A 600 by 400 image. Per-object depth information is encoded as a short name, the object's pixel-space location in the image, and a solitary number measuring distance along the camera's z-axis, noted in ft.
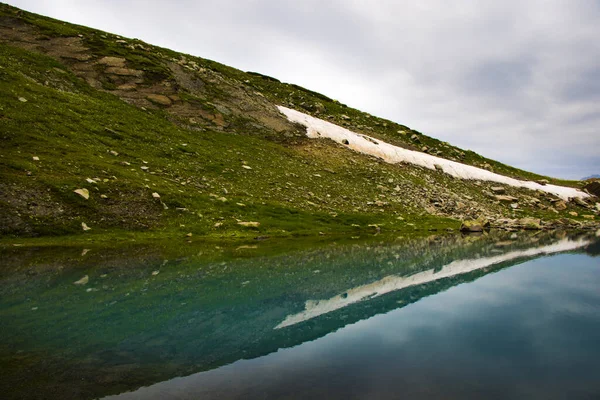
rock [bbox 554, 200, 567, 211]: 239.71
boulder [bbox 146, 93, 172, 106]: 189.98
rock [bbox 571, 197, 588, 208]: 259.19
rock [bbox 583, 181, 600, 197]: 294.99
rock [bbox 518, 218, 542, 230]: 175.01
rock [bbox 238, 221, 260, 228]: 114.83
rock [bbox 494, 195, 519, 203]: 221.66
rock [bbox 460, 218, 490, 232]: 149.10
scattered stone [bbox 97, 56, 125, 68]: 201.27
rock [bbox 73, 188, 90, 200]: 98.73
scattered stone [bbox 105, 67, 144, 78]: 197.79
